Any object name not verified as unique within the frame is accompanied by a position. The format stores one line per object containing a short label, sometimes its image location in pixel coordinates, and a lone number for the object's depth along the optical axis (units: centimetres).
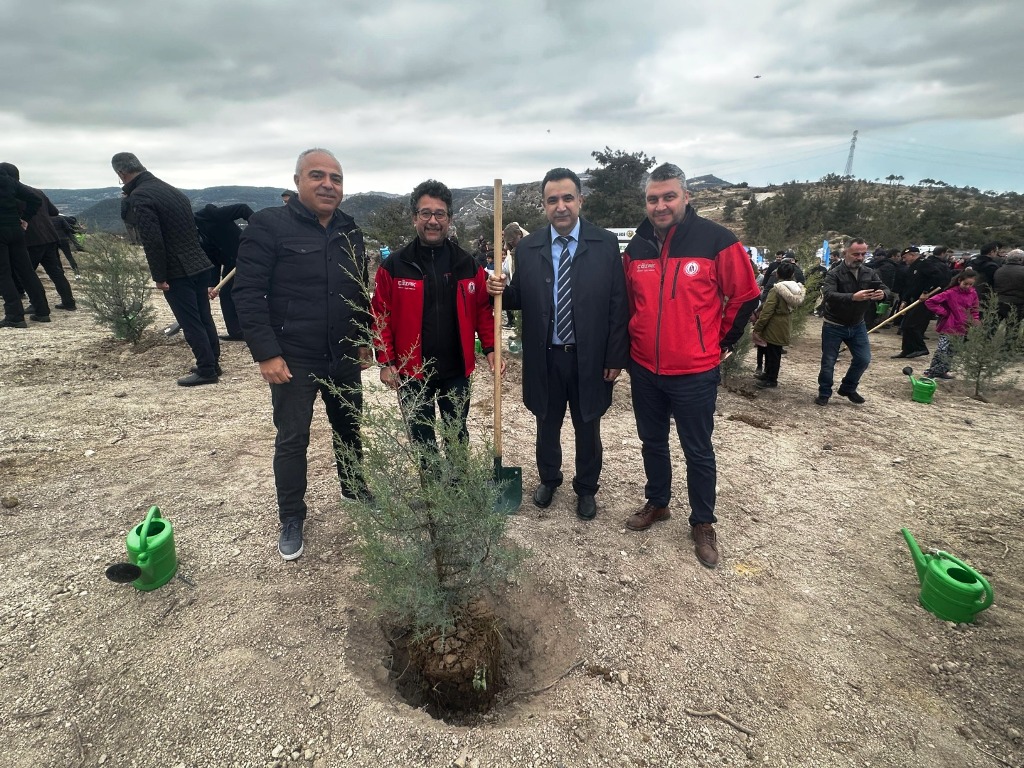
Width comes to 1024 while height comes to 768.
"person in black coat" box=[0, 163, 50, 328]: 618
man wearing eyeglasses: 271
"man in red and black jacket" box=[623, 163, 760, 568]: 270
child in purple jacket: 690
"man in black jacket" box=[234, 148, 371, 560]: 249
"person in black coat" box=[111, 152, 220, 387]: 467
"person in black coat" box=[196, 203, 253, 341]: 621
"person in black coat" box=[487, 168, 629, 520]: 288
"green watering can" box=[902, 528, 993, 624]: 240
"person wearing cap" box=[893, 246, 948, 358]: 835
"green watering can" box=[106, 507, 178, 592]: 229
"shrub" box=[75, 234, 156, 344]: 626
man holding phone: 554
